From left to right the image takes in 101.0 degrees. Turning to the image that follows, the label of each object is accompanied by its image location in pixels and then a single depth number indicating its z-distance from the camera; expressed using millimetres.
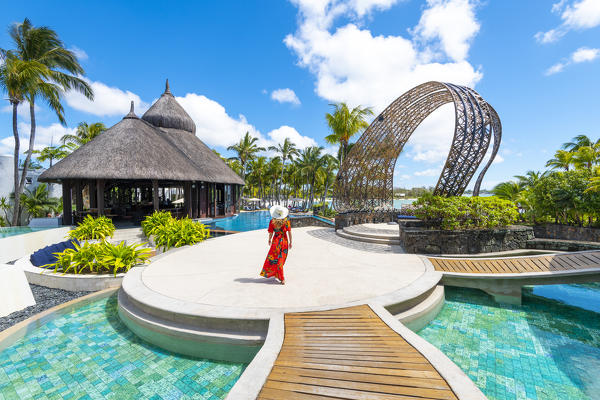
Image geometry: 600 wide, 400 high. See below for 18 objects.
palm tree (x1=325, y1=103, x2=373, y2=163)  21906
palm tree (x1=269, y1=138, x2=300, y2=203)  40281
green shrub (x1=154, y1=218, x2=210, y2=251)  9422
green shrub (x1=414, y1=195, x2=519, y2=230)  8078
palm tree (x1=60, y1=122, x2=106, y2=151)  27688
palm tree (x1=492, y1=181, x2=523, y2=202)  17062
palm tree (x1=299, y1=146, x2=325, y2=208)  37156
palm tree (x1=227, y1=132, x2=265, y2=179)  36000
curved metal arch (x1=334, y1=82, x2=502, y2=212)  10523
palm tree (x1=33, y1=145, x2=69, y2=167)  29453
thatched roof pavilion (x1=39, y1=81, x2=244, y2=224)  13625
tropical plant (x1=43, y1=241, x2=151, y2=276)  6545
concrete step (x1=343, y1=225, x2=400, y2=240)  9758
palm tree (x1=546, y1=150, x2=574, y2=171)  19225
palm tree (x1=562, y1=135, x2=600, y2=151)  27855
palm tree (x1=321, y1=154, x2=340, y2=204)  35450
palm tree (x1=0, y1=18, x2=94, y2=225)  14620
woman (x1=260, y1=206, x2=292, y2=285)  5219
